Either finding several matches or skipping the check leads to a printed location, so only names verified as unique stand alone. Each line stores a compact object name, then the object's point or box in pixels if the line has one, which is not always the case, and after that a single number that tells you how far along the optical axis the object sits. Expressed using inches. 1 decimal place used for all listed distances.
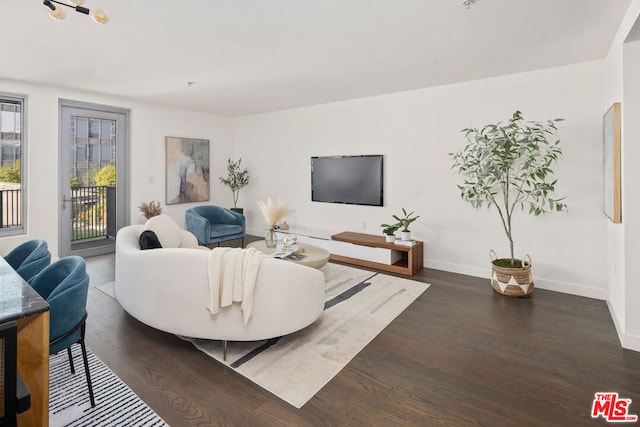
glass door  198.1
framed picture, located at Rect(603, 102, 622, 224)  106.1
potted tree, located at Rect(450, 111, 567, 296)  139.7
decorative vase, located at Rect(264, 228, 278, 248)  170.7
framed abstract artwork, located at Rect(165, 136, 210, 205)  241.9
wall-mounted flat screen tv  203.6
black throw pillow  110.0
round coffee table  146.2
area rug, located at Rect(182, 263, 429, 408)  84.8
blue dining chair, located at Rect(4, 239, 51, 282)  89.0
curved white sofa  92.7
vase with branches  273.0
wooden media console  172.7
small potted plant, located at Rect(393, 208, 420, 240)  181.3
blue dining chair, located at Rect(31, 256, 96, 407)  68.1
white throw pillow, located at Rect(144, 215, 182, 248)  130.3
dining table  53.3
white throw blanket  89.7
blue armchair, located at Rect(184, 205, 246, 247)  203.2
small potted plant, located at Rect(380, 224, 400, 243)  183.6
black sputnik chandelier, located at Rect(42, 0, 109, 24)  74.6
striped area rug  70.4
